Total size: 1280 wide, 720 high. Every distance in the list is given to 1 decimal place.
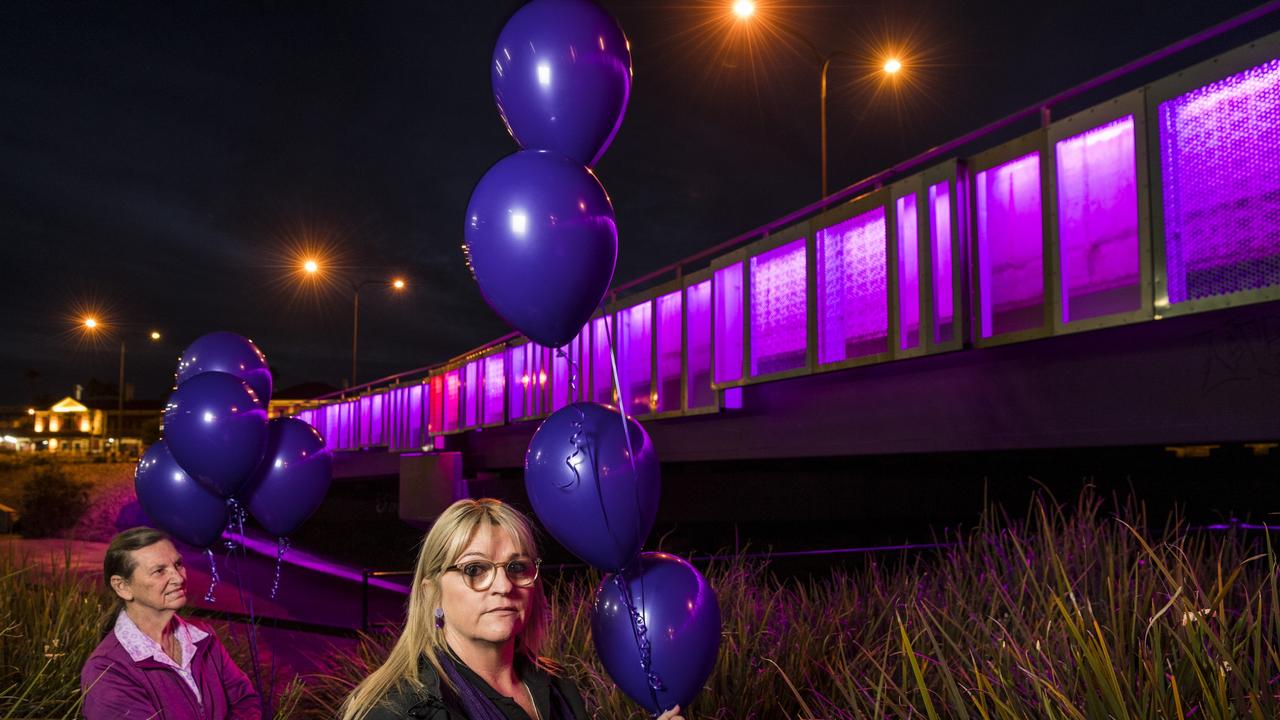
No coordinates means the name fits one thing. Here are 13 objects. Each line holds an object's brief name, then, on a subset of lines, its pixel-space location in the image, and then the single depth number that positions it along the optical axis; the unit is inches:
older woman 126.1
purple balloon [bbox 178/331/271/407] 211.9
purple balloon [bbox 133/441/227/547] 202.5
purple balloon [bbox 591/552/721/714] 109.7
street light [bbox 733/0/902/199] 506.0
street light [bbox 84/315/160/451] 1674.5
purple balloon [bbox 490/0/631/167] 117.2
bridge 230.8
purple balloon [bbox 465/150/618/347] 107.7
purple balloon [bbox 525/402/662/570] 110.0
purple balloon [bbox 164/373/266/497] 184.4
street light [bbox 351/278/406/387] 1456.7
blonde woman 84.0
